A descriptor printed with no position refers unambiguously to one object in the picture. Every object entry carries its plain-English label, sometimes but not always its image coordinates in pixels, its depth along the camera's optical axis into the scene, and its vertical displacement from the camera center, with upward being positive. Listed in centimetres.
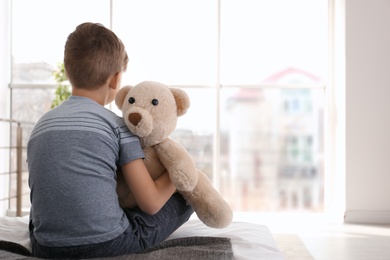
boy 140 -9
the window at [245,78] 468 +48
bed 143 -30
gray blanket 140 -30
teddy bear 152 -3
